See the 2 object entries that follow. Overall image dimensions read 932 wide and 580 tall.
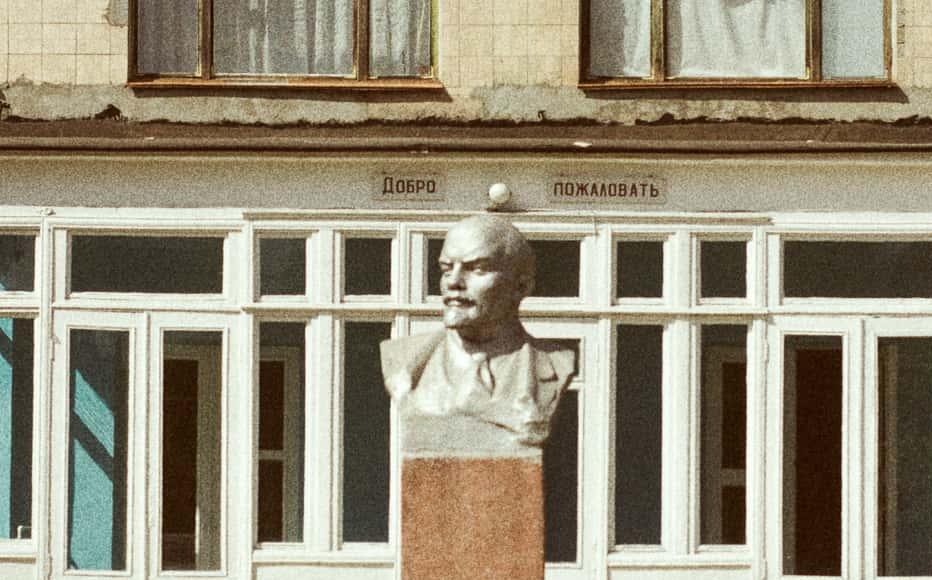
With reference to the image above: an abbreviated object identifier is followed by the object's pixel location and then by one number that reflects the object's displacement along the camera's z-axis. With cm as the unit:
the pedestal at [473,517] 1544
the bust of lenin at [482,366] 1527
